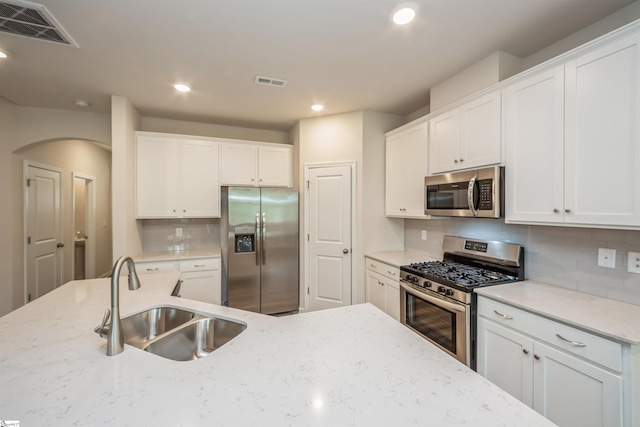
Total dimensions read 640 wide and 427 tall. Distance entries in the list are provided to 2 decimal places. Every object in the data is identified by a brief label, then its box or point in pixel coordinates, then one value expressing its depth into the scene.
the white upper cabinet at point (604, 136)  1.39
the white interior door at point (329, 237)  3.46
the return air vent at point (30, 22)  1.62
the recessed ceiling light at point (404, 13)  1.65
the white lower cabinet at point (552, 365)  1.25
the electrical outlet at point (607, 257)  1.66
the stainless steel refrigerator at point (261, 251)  3.36
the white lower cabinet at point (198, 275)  3.14
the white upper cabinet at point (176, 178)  3.30
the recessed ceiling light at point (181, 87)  2.71
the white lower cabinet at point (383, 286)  2.77
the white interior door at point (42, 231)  3.47
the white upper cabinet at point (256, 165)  3.64
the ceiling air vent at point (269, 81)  2.57
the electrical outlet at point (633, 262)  1.56
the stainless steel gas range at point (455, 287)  1.95
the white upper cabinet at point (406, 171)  2.85
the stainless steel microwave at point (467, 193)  2.01
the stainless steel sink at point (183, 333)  1.40
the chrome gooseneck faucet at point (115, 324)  1.08
